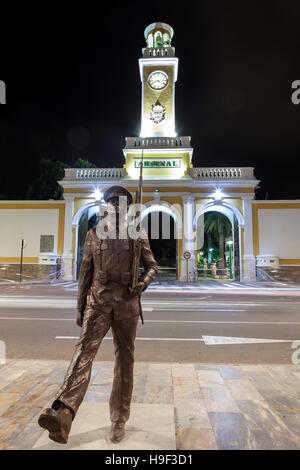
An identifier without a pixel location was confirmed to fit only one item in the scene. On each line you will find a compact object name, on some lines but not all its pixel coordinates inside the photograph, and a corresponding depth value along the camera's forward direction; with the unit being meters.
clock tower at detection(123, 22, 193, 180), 24.52
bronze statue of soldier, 2.40
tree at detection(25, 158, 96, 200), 37.16
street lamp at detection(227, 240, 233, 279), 26.74
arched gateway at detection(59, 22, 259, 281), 23.23
